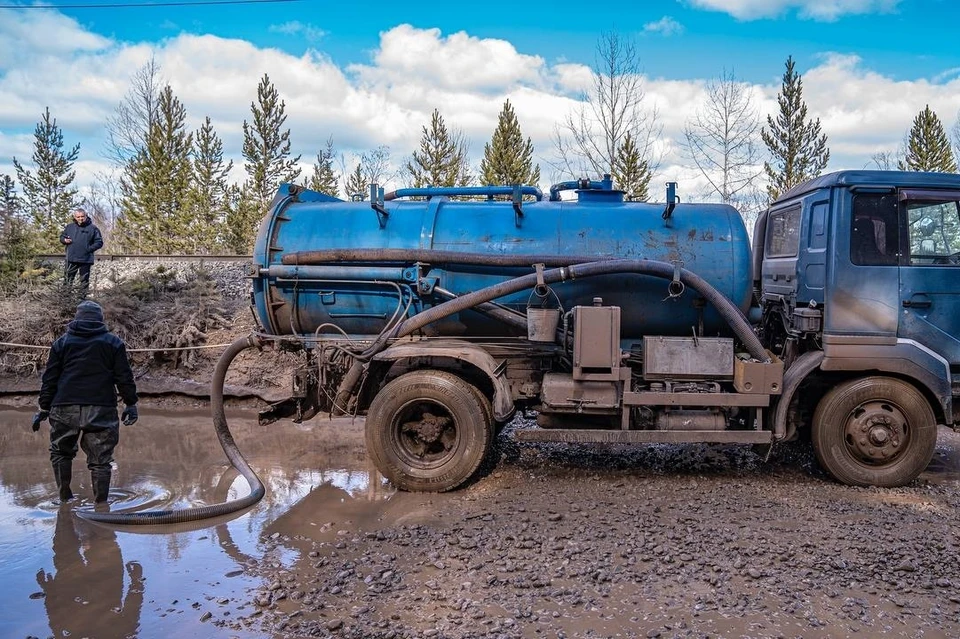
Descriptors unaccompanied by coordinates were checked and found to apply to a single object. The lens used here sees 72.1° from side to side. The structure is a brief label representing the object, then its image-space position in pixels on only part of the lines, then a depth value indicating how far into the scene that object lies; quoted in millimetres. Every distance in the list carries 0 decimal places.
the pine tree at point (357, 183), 38450
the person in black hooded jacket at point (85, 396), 5664
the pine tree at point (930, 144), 30016
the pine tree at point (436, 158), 30531
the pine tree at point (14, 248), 12781
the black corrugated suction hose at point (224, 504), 5195
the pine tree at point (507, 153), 27344
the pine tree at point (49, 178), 31094
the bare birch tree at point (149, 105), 30625
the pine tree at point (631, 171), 25750
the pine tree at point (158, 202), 24078
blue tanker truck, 5777
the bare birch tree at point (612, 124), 26438
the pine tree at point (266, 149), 28594
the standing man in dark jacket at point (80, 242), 11625
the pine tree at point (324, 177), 32531
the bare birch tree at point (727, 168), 27250
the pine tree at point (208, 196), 24281
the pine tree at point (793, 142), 26750
